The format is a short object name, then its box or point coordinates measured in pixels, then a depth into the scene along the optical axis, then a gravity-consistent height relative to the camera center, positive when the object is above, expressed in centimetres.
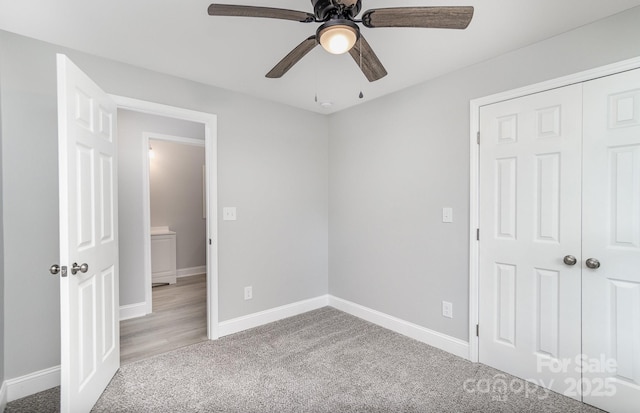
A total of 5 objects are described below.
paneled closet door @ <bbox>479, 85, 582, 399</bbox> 196 -23
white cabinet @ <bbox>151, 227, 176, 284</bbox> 452 -80
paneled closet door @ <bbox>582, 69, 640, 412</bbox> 173 -25
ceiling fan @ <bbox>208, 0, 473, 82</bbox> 121 +78
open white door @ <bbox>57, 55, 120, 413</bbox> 159 -21
